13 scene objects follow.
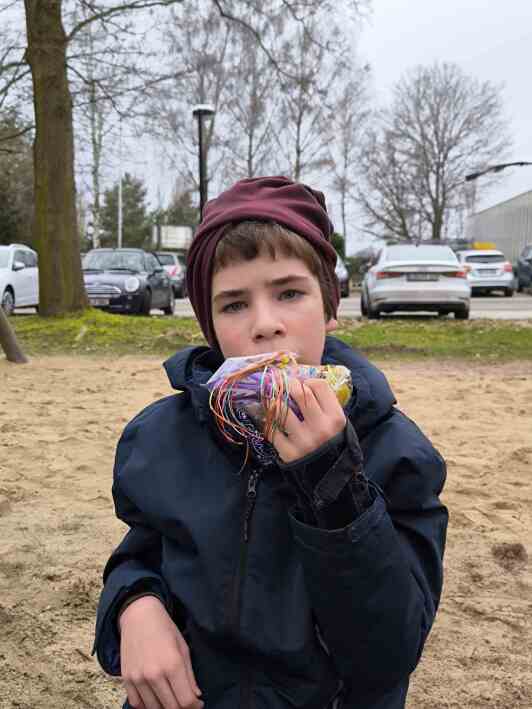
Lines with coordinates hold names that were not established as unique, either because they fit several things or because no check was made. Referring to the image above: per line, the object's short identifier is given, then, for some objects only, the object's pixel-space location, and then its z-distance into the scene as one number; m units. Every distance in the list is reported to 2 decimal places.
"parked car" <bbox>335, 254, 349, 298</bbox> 24.11
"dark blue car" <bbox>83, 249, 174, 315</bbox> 14.98
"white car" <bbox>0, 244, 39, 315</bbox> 16.19
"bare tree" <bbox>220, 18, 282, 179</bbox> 29.66
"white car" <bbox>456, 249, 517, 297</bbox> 24.69
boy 1.20
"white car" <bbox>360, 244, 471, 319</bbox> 13.27
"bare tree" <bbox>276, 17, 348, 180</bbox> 14.73
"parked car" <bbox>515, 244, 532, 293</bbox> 26.70
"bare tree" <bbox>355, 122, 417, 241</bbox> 41.56
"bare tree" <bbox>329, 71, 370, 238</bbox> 34.50
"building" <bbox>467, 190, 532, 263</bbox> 40.06
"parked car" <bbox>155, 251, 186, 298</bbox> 25.42
